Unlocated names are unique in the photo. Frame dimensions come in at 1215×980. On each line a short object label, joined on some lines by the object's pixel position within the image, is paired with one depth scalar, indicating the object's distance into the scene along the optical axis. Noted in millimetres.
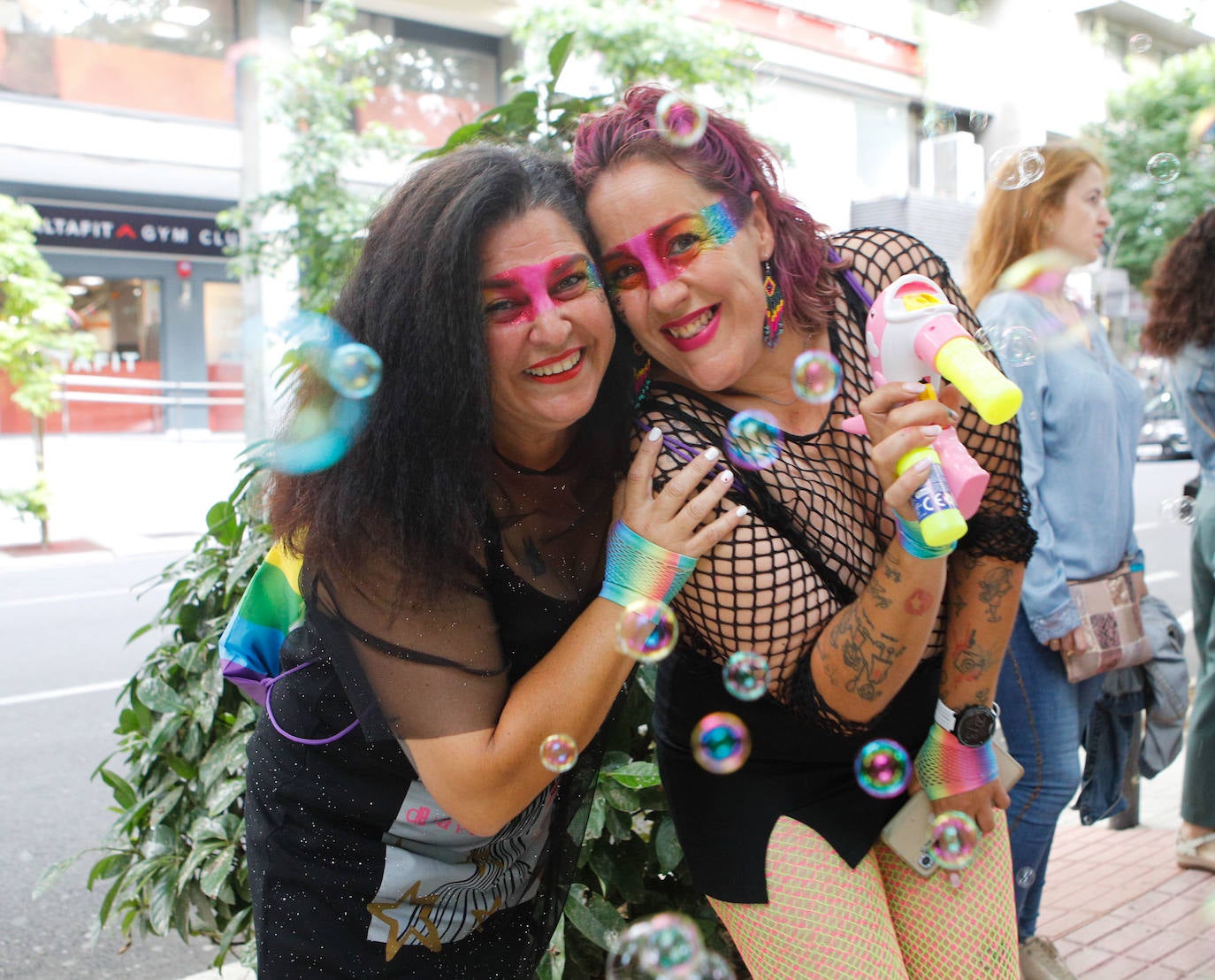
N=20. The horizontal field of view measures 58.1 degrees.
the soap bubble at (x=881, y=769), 1651
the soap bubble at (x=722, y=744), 1620
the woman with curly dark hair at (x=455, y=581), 1457
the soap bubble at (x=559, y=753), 1466
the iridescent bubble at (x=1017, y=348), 2455
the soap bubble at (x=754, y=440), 1608
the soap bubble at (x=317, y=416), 1560
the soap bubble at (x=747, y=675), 1569
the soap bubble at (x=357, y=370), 1514
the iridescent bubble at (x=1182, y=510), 3758
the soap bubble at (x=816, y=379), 1679
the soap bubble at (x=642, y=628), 1468
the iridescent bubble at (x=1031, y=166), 2742
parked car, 18000
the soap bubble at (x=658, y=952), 1686
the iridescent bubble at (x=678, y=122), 1641
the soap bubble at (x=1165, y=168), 3383
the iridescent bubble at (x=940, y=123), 3072
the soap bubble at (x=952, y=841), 1650
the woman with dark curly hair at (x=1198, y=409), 3438
